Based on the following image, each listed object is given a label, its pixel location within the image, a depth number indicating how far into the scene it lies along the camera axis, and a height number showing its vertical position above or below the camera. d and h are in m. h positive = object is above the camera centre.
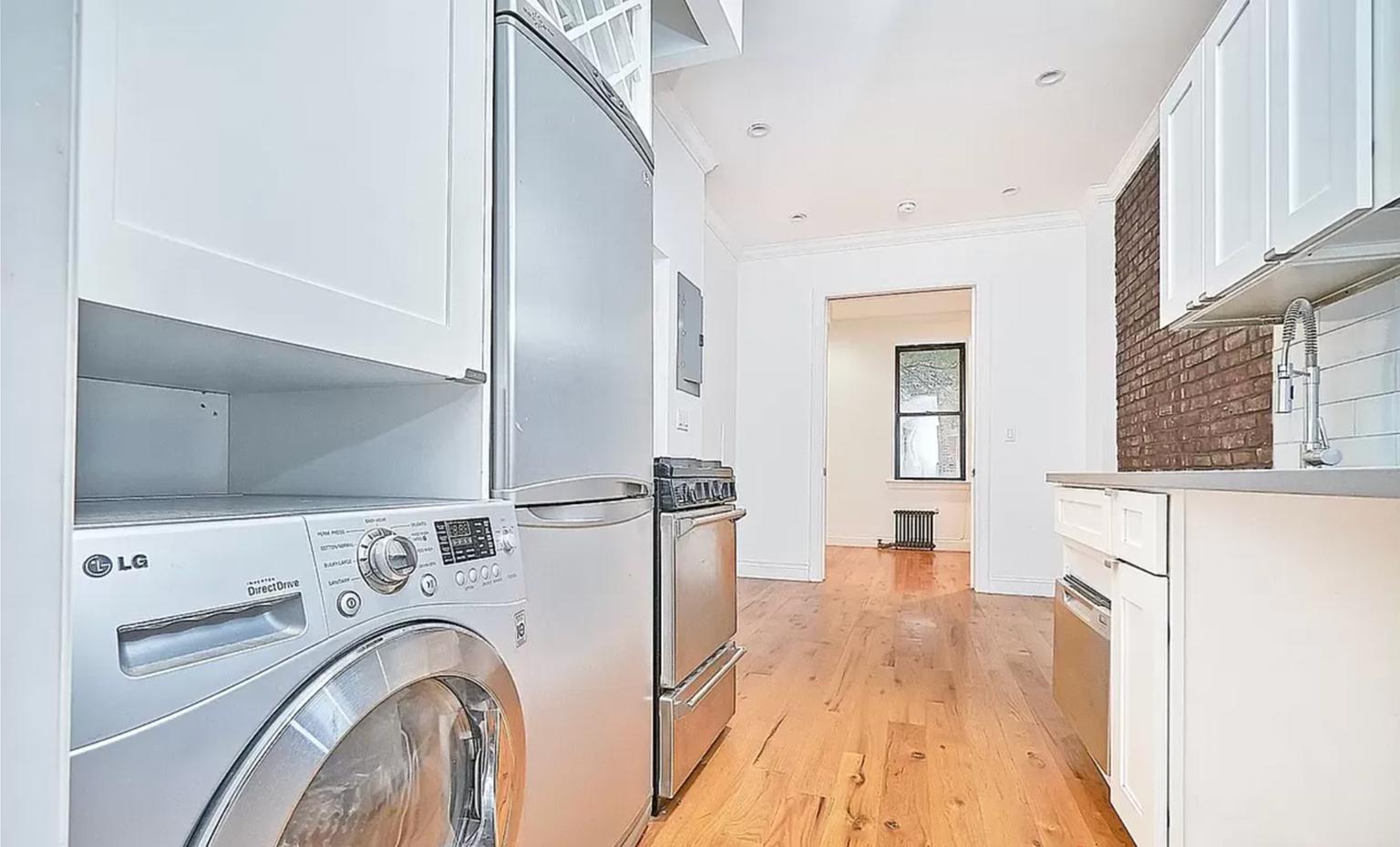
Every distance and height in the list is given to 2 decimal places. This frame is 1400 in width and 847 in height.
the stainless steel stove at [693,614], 1.82 -0.51
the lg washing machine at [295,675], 0.54 -0.23
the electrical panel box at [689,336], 3.58 +0.49
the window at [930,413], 7.84 +0.22
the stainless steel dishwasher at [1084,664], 1.81 -0.63
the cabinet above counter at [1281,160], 1.30 +0.60
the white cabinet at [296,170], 0.62 +0.28
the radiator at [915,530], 7.70 -1.04
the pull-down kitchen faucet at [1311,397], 1.72 +0.09
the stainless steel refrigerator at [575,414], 1.19 +0.03
